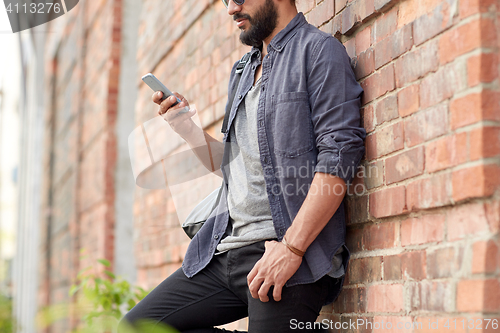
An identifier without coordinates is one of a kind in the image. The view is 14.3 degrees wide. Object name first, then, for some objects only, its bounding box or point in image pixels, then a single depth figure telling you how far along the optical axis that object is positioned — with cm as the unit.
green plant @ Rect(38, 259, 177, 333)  337
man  497
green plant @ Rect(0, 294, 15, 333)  494
